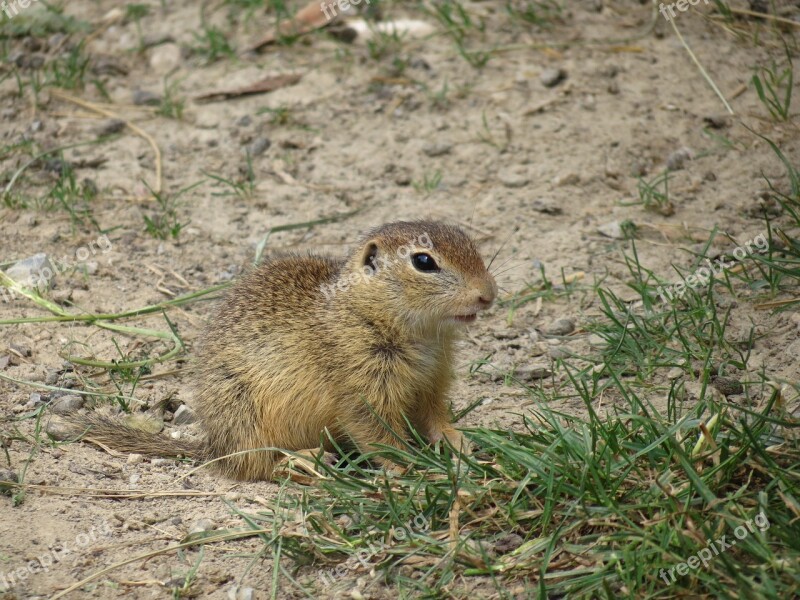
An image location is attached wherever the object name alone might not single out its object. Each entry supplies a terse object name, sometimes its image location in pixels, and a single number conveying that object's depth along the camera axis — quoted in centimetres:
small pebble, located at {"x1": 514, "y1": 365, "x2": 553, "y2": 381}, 1011
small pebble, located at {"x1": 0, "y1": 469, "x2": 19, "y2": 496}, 825
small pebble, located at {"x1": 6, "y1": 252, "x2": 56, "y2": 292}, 1150
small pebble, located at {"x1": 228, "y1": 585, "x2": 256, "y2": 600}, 704
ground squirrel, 884
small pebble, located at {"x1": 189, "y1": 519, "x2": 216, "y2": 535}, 782
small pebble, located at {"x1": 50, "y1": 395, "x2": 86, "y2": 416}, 983
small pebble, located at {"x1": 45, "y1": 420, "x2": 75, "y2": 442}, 936
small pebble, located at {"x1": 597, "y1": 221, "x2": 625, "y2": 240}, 1208
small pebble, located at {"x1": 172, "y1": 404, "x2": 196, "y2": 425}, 1025
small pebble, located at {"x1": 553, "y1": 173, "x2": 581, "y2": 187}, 1307
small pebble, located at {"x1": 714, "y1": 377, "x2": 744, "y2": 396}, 892
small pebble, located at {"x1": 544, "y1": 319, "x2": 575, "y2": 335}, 1080
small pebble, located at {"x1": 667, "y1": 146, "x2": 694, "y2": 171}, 1290
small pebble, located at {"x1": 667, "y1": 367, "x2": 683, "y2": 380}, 940
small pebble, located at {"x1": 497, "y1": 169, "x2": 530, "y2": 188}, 1323
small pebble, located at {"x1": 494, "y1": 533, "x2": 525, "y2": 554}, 710
